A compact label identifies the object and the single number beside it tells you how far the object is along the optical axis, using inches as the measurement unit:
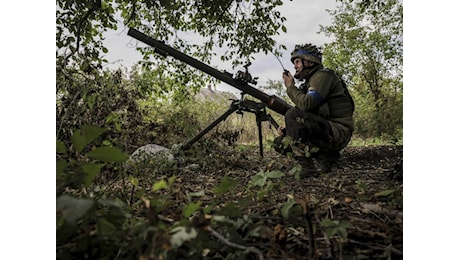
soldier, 109.3
